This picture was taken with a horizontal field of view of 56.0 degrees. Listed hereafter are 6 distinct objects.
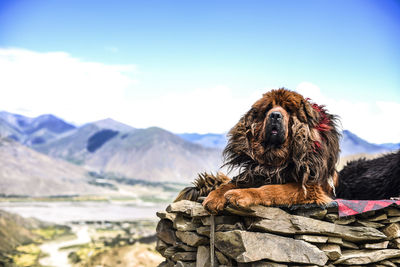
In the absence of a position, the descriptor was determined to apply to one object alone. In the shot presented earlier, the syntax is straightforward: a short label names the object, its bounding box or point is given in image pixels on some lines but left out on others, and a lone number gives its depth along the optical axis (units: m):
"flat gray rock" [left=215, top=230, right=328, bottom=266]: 3.63
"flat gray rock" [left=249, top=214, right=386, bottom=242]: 3.71
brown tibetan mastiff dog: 3.78
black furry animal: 4.89
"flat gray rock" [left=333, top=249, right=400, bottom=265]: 3.87
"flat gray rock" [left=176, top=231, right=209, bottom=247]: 4.31
